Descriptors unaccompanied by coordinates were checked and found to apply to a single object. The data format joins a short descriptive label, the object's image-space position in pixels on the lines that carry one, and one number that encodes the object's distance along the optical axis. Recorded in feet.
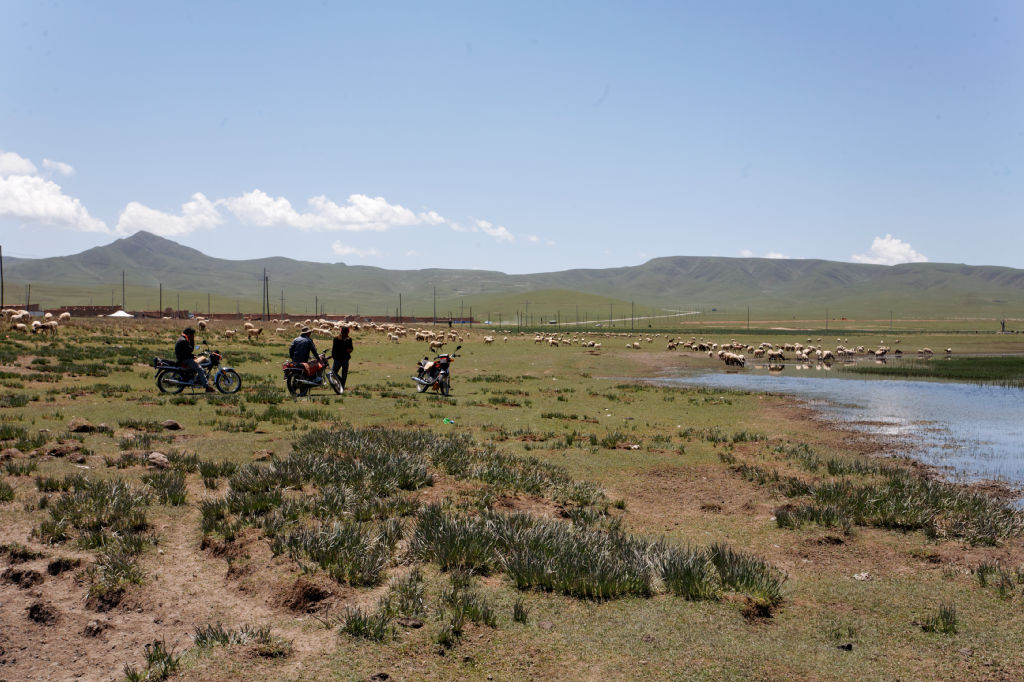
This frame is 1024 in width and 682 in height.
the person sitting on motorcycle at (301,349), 71.26
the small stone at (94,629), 19.25
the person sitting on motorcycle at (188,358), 69.05
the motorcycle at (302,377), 70.33
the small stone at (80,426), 44.91
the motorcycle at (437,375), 78.33
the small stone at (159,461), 36.19
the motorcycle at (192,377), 69.67
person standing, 74.84
